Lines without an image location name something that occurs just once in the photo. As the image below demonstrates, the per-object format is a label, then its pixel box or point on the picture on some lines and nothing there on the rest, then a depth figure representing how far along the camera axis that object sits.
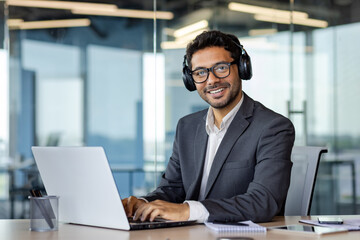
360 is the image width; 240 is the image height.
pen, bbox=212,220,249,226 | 1.90
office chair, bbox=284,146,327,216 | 2.54
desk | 1.73
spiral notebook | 1.82
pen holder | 1.87
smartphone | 1.96
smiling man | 2.02
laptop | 1.78
